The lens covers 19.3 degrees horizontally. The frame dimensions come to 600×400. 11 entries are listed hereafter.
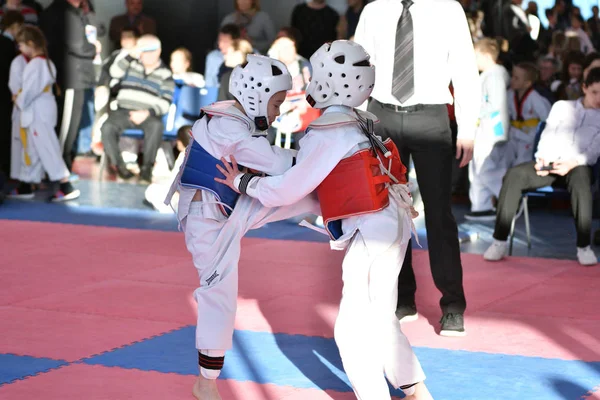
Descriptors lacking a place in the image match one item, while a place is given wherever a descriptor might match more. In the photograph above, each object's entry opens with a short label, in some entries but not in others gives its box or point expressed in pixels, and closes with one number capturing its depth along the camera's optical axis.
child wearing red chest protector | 6.85
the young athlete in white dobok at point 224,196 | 7.17
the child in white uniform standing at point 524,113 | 16.93
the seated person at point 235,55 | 19.63
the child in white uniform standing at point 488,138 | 16.69
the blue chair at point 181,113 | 20.36
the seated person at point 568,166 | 13.24
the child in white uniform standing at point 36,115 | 18.16
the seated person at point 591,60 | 16.28
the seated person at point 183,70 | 20.66
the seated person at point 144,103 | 20.77
